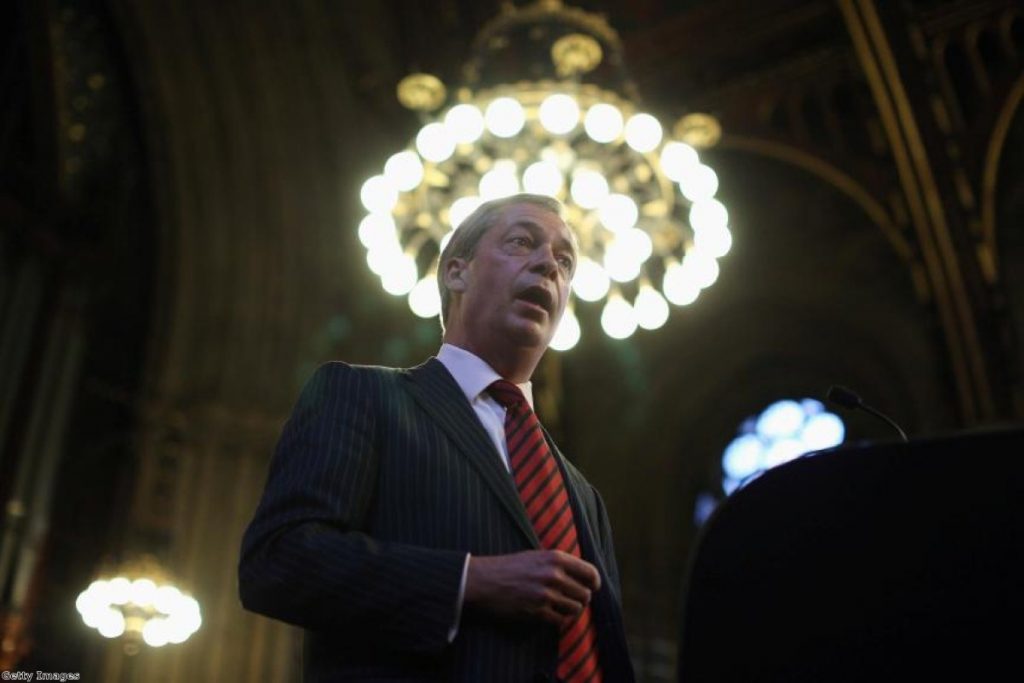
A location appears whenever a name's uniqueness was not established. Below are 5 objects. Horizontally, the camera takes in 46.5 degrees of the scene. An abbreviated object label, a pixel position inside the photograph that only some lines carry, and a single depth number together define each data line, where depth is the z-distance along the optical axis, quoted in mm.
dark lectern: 1216
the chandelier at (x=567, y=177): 6129
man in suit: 1536
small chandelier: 6137
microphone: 1913
